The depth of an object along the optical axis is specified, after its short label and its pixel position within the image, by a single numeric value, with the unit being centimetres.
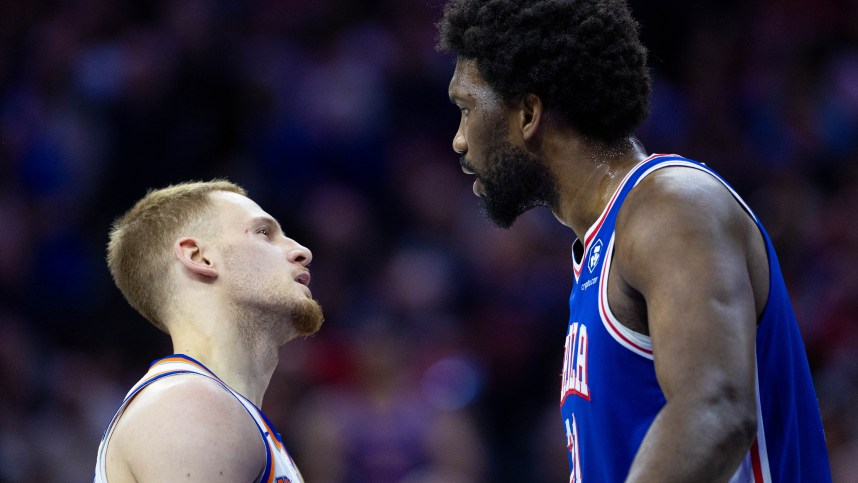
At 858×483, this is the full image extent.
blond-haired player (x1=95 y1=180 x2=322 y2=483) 649
